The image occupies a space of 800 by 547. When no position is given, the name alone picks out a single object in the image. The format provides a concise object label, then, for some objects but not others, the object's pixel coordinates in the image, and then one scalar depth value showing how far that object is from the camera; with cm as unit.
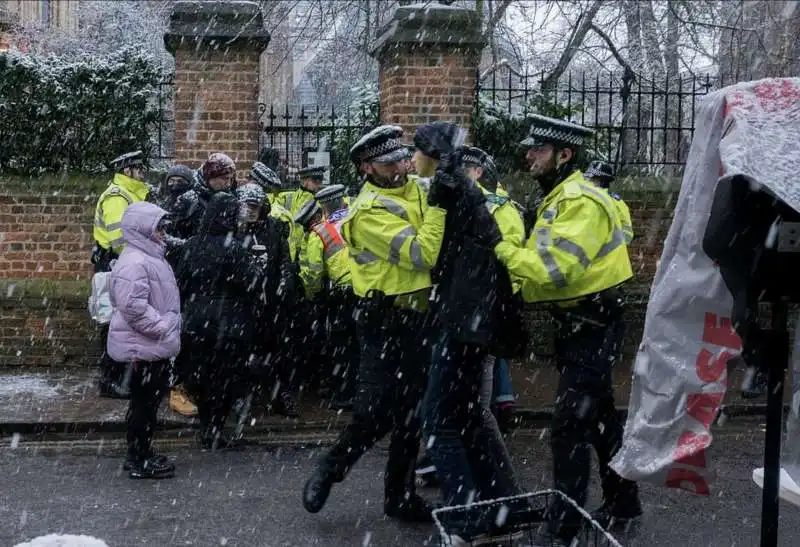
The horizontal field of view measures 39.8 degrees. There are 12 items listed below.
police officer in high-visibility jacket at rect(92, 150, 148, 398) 895
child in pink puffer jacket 647
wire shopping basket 477
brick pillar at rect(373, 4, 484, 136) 1044
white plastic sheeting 354
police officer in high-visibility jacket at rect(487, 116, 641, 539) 491
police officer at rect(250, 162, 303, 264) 865
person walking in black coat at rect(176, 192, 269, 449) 721
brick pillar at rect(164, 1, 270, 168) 1047
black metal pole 371
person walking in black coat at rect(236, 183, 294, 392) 788
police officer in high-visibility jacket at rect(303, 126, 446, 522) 543
